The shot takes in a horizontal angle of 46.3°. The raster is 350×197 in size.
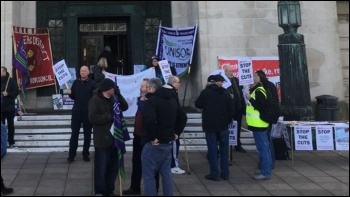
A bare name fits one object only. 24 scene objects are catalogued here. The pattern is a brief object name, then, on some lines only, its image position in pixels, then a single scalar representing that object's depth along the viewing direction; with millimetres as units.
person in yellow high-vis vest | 7098
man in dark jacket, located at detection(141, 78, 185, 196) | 5516
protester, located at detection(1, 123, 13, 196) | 5934
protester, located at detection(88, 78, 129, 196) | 5887
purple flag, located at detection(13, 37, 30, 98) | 11562
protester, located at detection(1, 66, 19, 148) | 9062
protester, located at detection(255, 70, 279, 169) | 7366
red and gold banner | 13211
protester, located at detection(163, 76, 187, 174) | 6891
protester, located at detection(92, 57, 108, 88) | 8773
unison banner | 13033
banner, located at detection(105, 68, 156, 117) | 11790
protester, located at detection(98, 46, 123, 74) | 12953
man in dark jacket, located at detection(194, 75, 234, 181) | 7023
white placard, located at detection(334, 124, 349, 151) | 8391
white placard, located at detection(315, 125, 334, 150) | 8430
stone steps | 9609
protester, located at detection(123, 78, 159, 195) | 6121
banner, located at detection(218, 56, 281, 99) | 12531
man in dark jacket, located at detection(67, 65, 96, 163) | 8117
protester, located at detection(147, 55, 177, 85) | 10453
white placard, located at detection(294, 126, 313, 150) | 8476
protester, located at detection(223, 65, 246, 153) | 8745
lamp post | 9188
